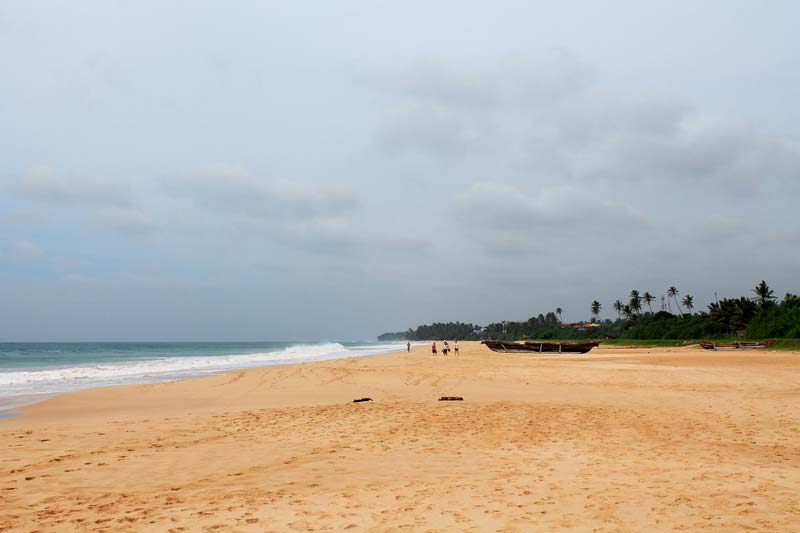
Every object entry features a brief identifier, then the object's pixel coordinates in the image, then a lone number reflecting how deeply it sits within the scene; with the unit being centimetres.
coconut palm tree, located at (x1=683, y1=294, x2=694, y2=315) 14619
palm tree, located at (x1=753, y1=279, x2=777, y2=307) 9175
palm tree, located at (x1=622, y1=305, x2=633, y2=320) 14071
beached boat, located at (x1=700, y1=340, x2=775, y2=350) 5962
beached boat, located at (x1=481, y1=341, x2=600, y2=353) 6538
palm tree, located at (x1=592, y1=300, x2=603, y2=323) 18538
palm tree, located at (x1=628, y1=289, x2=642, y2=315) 14262
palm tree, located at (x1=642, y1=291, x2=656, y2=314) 14584
